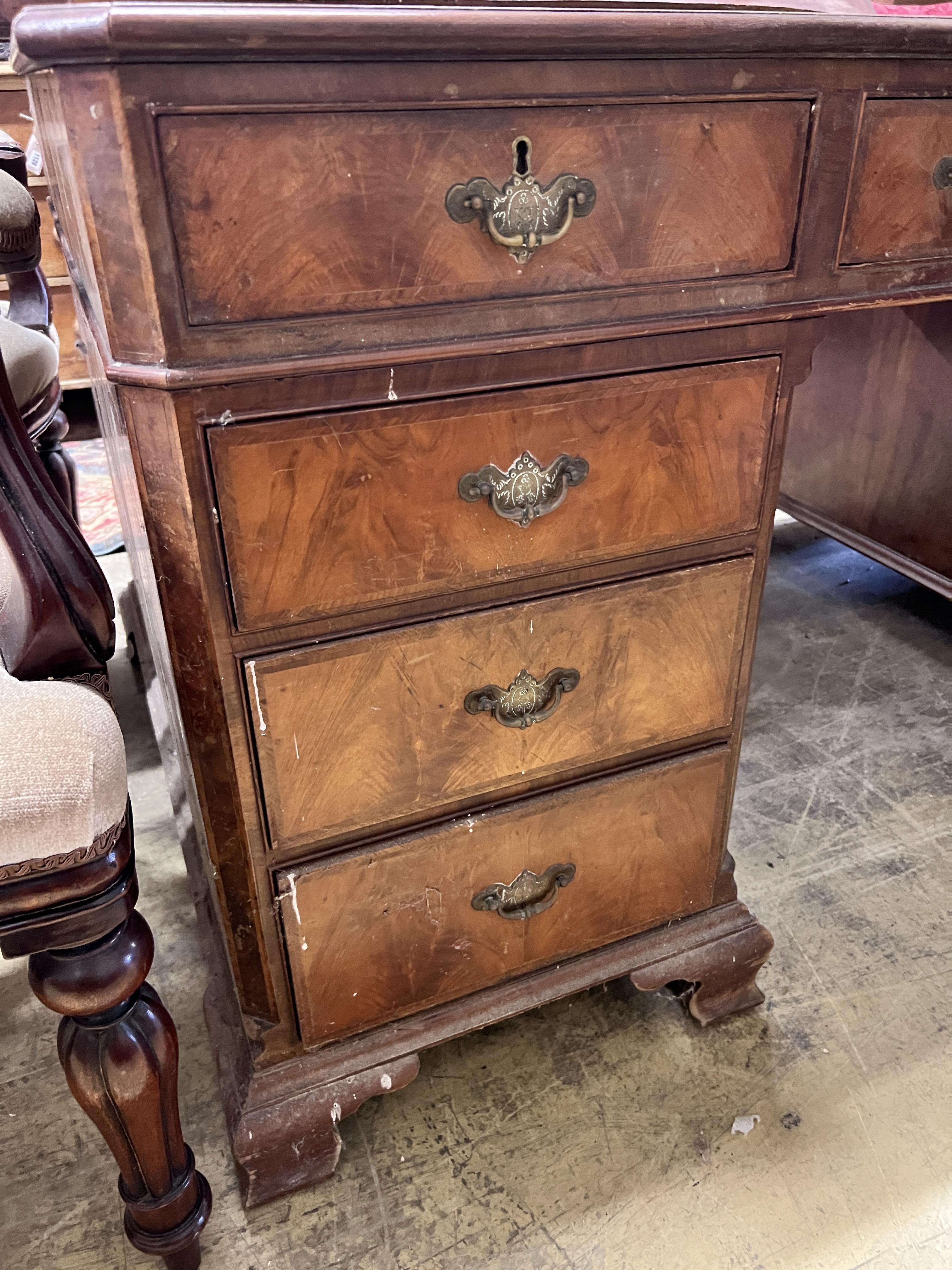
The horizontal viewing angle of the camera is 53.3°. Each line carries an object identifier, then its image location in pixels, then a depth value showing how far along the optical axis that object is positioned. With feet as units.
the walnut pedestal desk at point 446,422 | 1.88
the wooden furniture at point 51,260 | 7.90
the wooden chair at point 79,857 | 2.09
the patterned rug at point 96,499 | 7.33
